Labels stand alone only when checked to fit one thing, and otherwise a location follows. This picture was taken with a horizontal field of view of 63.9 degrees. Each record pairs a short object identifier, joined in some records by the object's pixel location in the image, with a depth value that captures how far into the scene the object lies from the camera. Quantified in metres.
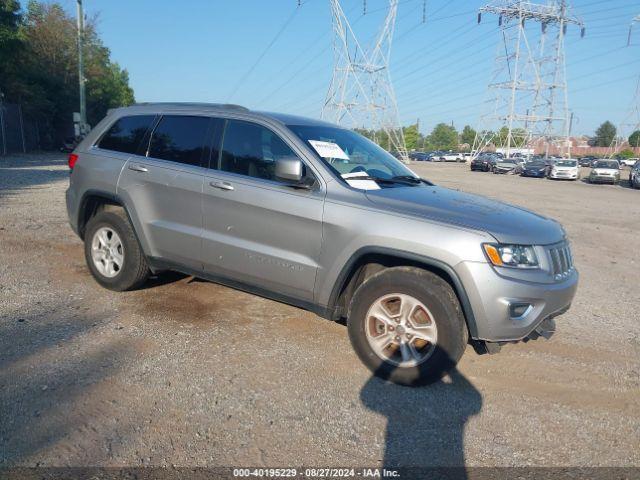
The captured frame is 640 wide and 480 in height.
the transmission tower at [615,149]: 75.89
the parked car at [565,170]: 36.88
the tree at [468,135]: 148.62
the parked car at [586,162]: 74.97
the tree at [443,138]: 162.29
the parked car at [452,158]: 90.00
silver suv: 3.46
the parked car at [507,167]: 46.31
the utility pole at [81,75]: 25.92
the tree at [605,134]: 115.19
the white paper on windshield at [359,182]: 3.98
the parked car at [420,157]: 88.25
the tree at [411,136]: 125.00
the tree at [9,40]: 24.06
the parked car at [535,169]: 40.94
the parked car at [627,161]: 72.94
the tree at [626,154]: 89.50
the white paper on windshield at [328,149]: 4.21
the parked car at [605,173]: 32.97
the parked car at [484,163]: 48.86
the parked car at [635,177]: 29.17
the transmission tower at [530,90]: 68.75
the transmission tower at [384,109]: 45.72
